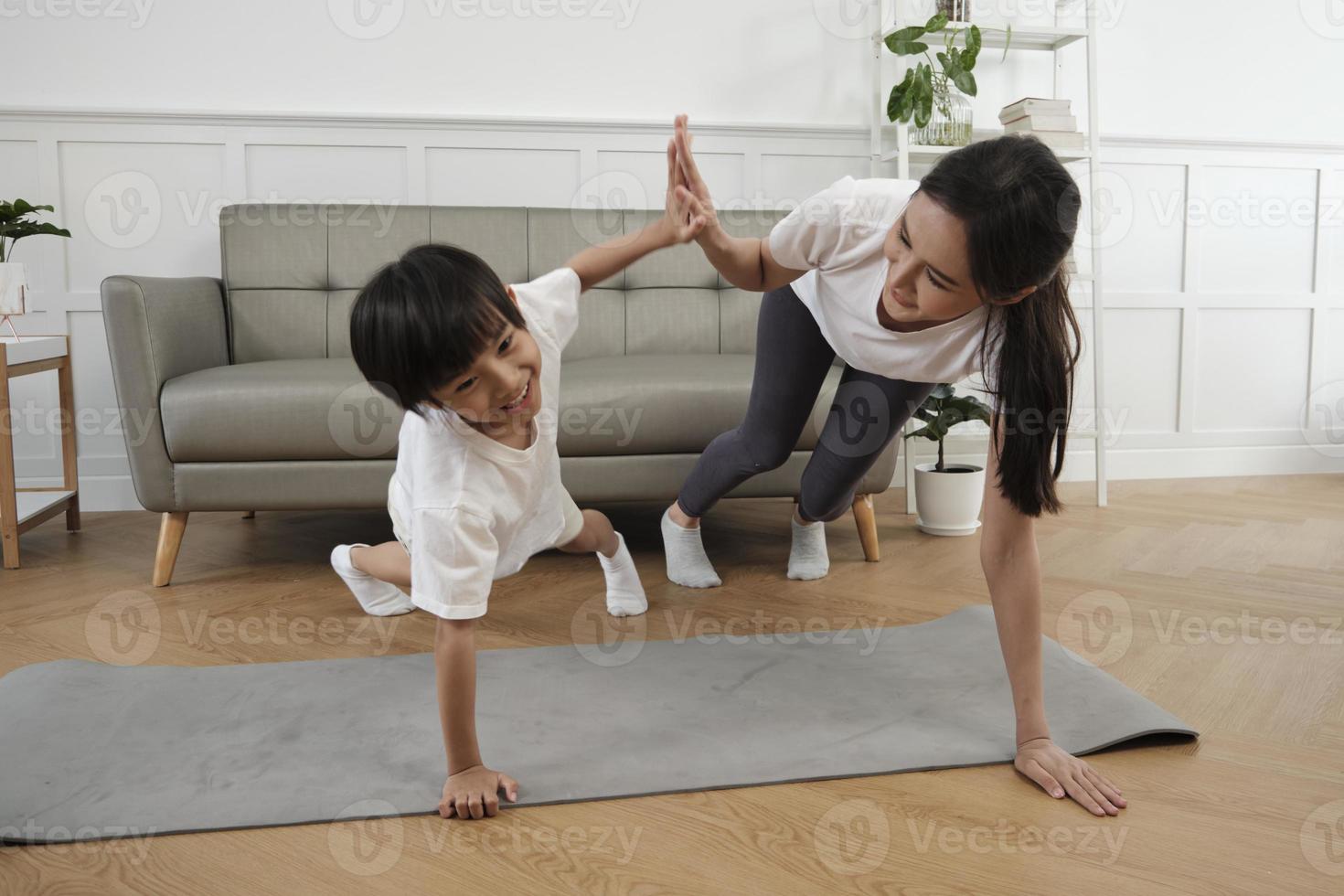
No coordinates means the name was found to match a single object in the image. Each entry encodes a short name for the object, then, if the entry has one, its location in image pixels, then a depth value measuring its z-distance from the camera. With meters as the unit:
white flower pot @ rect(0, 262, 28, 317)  2.23
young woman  0.99
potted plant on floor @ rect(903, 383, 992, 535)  2.43
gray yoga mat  1.14
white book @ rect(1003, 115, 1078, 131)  2.78
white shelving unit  2.78
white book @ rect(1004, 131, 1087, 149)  2.79
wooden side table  2.08
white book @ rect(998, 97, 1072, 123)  2.78
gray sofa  1.96
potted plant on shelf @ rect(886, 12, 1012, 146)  2.63
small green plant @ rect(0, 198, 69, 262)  2.23
